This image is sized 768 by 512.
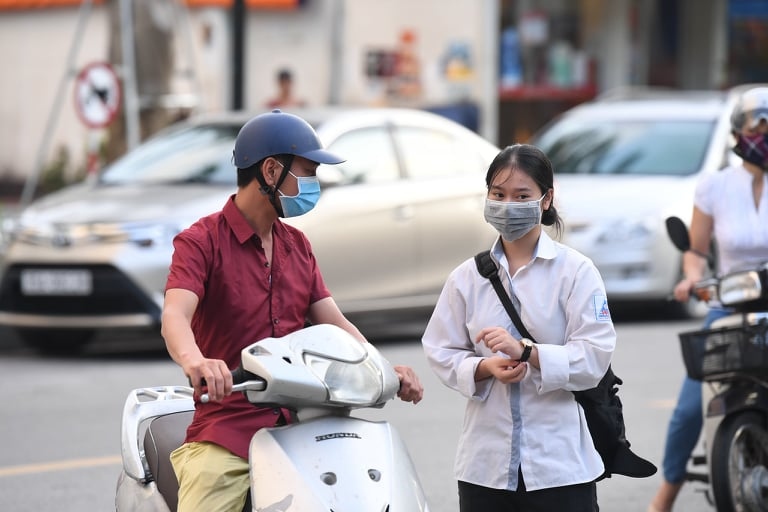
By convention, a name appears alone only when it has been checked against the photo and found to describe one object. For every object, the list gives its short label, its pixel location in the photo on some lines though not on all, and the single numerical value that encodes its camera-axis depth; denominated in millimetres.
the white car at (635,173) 24828
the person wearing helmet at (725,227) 11648
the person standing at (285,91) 31500
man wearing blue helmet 7633
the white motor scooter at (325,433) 7023
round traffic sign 27687
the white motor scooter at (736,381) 11234
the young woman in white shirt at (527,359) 7906
